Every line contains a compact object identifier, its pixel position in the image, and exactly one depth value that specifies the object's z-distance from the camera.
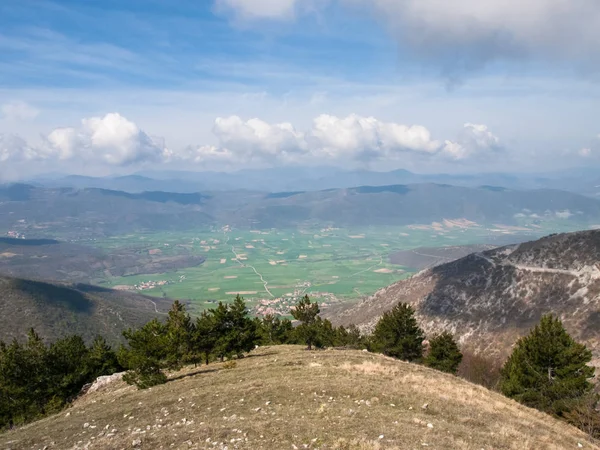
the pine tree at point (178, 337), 44.44
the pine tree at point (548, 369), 46.25
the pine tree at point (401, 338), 74.12
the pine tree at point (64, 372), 54.88
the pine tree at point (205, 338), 54.84
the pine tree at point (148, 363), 41.97
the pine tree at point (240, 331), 56.22
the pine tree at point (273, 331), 93.28
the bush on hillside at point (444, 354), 71.25
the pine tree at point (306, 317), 69.12
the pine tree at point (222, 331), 54.97
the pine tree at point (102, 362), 64.88
